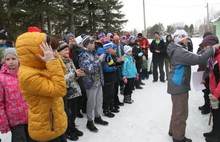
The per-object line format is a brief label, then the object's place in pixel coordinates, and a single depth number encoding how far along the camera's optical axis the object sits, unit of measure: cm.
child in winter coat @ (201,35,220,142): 359
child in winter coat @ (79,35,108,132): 436
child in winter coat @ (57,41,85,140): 374
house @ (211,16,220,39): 1518
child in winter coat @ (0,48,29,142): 293
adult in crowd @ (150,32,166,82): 905
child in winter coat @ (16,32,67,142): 207
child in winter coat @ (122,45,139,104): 612
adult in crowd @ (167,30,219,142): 364
